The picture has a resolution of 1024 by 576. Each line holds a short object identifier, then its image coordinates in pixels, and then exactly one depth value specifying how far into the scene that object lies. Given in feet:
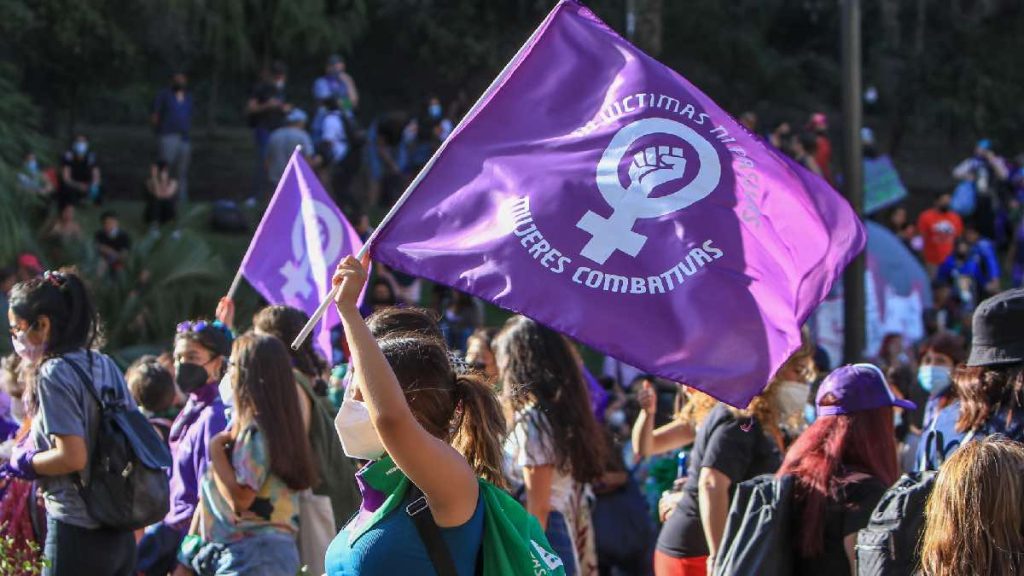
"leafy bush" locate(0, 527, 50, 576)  30.89
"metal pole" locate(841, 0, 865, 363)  64.79
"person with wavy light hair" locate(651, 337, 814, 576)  35.54
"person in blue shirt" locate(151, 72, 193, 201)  117.92
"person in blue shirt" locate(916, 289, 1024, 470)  29.22
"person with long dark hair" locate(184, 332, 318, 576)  34.78
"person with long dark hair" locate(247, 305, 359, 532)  37.44
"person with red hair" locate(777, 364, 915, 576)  30.86
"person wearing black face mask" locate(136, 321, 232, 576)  38.25
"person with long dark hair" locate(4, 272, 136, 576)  32.83
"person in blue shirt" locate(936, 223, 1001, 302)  117.10
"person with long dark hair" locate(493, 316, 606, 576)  37.80
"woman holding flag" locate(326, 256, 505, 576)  20.27
